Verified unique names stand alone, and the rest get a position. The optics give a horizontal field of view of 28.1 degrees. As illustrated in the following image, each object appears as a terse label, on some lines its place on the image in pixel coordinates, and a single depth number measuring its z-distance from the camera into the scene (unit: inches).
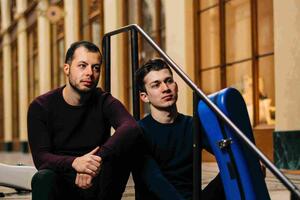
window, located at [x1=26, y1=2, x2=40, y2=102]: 673.0
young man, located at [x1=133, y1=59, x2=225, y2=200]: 122.0
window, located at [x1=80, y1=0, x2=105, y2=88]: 466.6
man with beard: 118.5
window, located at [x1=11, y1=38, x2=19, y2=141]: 768.3
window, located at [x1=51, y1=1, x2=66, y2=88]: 573.1
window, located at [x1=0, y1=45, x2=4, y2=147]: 859.1
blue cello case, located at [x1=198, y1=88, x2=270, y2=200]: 107.1
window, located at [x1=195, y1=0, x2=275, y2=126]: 279.6
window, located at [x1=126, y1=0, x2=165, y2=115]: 375.6
